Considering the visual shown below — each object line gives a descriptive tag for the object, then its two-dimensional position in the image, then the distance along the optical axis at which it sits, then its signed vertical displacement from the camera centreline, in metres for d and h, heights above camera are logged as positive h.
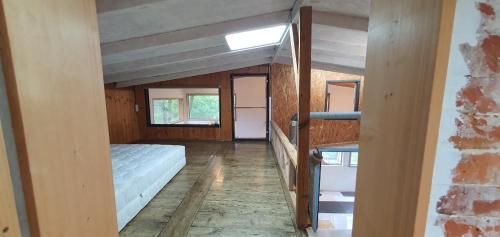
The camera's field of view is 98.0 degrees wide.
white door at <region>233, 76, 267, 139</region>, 6.55 -0.26
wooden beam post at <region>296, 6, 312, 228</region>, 1.98 -0.12
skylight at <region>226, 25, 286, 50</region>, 3.13 +0.97
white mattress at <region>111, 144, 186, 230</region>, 2.42 -1.00
